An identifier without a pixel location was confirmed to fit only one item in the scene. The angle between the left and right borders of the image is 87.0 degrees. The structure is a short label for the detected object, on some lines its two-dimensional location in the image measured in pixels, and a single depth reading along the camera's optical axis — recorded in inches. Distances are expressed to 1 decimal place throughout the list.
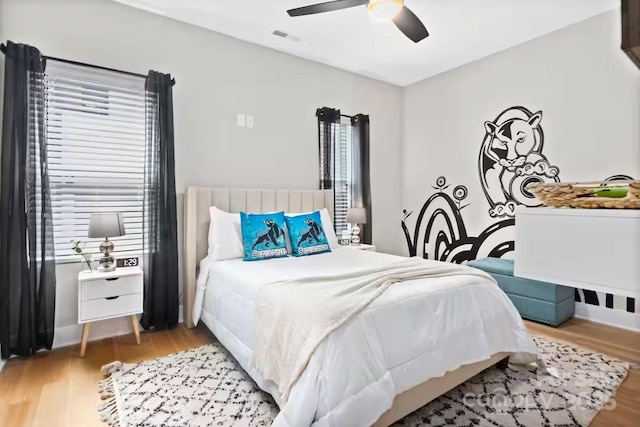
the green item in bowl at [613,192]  40.2
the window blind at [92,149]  104.5
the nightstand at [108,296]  97.7
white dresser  34.5
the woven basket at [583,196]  36.1
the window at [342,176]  171.0
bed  56.4
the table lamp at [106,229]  96.8
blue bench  119.6
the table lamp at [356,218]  162.1
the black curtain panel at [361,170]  175.6
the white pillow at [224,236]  115.7
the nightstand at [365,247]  159.7
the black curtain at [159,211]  114.7
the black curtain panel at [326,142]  163.6
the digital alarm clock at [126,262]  111.7
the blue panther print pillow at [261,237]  114.5
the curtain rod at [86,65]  94.4
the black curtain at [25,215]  93.0
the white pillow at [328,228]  140.3
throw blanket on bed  60.6
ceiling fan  87.7
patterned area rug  70.4
